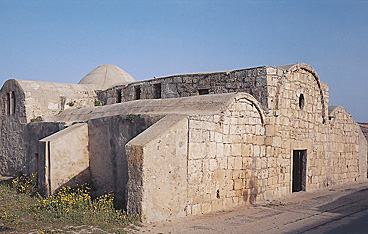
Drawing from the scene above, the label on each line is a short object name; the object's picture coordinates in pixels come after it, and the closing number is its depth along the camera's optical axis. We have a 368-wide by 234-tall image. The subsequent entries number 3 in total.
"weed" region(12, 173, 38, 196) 9.75
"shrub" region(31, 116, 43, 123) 12.80
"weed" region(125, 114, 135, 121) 8.21
